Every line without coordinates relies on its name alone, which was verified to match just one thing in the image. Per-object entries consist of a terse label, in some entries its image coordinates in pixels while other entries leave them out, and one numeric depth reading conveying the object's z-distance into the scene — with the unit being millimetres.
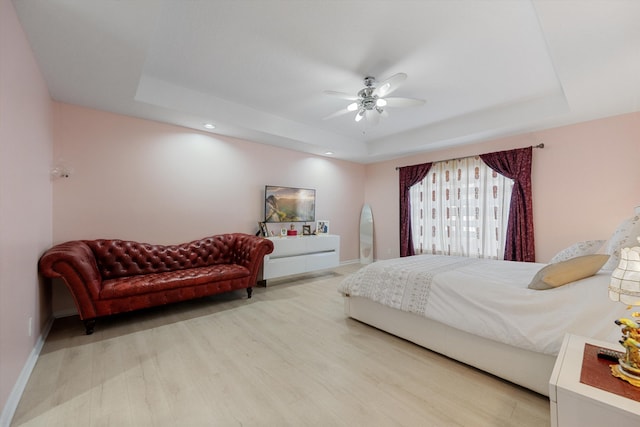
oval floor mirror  6148
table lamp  1055
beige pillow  1764
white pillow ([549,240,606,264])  2181
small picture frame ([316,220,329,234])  5375
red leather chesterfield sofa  2420
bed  1586
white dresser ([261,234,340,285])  4158
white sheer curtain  4293
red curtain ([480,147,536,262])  3957
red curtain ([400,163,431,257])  5344
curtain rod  3863
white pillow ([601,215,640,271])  1892
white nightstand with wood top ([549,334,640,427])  910
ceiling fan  2617
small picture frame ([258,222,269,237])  4502
